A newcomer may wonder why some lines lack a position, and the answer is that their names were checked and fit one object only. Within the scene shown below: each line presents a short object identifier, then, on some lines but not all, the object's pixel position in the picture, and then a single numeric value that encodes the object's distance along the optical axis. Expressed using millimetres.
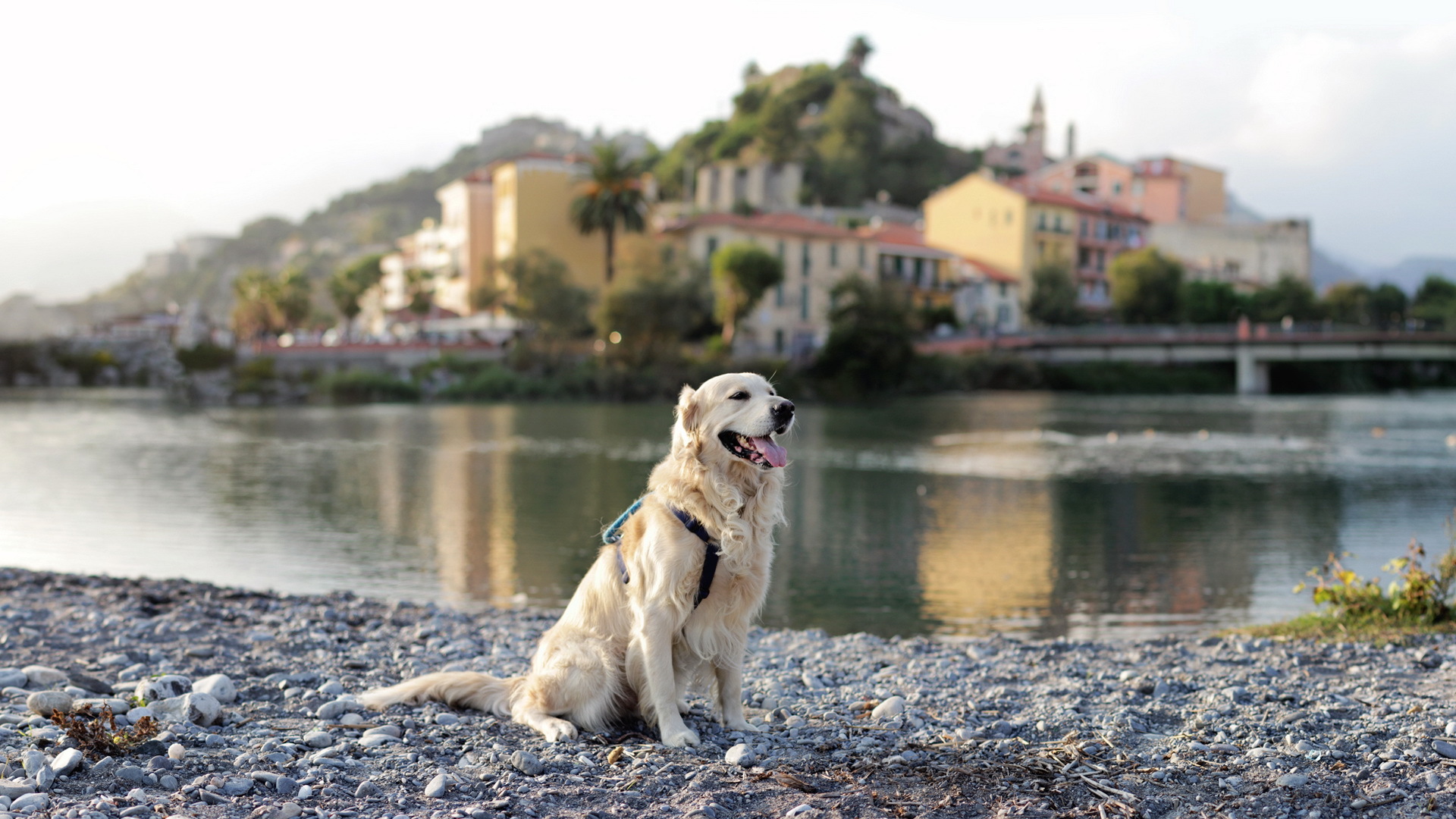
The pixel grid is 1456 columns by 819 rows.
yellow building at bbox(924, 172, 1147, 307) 83125
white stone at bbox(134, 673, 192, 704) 5184
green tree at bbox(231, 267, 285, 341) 78000
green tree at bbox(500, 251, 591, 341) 58531
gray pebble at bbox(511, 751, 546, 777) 4363
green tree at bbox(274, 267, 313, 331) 78000
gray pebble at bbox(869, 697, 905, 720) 5430
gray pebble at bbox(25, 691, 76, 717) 4820
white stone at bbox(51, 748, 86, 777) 4055
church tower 154750
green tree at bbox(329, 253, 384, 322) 81438
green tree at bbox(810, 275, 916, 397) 56875
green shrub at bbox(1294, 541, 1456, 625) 7920
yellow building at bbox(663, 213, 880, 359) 68125
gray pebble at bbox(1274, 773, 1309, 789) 4273
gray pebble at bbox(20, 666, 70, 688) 5480
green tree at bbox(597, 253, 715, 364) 55344
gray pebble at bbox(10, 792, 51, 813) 3730
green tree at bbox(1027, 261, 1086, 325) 76312
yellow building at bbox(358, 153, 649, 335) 73562
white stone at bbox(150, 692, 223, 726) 4883
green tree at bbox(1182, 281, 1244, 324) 79000
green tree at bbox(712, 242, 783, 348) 59594
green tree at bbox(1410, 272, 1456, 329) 85719
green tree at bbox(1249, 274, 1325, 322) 80812
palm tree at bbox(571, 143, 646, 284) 71250
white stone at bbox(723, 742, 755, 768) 4570
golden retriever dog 4715
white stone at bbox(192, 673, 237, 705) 5309
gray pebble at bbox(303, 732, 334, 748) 4664
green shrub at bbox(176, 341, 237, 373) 58344
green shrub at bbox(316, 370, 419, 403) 54625
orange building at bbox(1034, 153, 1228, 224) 107188
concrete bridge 62625
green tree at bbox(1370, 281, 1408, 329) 88562
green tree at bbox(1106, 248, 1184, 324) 76812
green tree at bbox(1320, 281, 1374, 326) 85688
